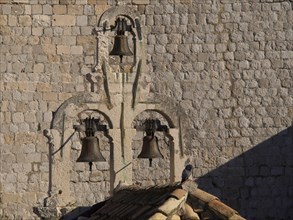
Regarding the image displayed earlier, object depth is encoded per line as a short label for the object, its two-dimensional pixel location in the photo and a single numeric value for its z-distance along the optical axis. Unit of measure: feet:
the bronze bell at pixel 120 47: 50.98
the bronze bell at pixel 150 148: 50.88
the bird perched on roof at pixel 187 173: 30.55
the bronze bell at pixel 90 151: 49.88
